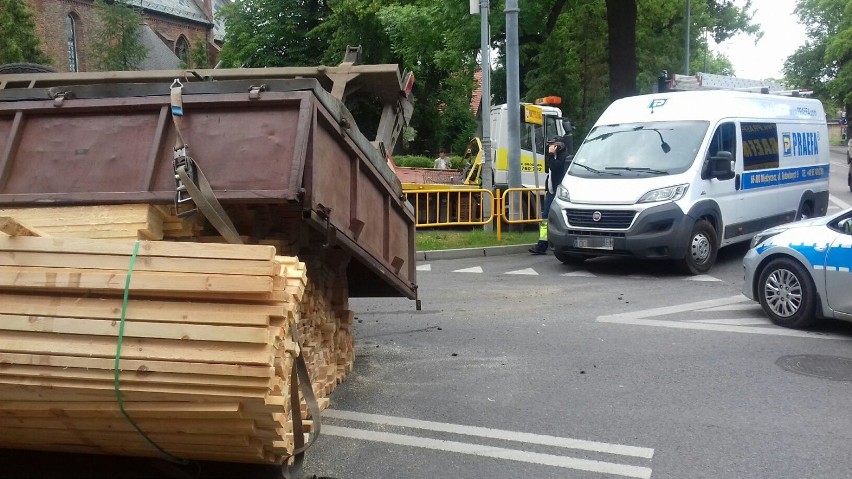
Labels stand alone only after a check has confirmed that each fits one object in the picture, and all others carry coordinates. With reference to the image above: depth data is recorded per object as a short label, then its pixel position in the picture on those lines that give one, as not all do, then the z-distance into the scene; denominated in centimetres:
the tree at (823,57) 6962
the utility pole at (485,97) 1821
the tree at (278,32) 4156
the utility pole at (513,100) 1642
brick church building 5022
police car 810
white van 1188
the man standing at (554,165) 1554
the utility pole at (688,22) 3135
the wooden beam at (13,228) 395
